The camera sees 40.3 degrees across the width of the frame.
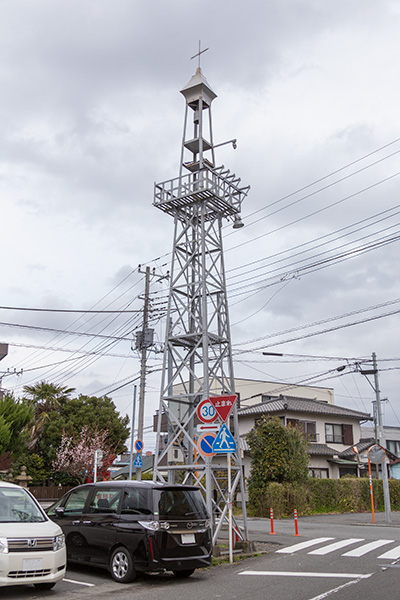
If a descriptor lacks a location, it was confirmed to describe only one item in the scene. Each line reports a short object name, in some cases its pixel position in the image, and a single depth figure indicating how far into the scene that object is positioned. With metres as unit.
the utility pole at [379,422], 24.18
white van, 7.68
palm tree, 36.59
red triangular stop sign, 11.97
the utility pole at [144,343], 25.84
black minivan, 9.18
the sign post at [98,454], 22.11
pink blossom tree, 35.62
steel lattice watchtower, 13.92
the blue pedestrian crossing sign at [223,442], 11.88
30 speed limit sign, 12.00
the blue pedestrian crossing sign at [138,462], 24.84
